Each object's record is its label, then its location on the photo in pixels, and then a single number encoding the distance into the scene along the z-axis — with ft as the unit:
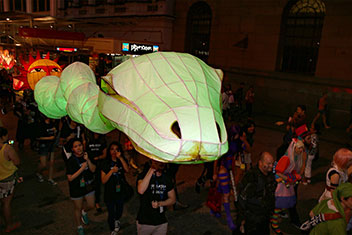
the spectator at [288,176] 15.93
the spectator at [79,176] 15.11
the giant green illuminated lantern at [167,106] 9.19
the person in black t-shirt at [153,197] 11.92
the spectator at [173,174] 19.22
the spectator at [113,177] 14.69
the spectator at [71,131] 22.12
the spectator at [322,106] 42.22
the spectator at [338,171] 14.51
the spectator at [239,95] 50.74
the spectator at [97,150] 18.61
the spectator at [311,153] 23.25
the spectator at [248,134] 23.30
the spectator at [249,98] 47.98
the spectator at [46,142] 21.77
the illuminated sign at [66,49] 39.66
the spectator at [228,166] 17.62
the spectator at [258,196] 12.92
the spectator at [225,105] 42.64
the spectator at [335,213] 11.26
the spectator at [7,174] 14.97
